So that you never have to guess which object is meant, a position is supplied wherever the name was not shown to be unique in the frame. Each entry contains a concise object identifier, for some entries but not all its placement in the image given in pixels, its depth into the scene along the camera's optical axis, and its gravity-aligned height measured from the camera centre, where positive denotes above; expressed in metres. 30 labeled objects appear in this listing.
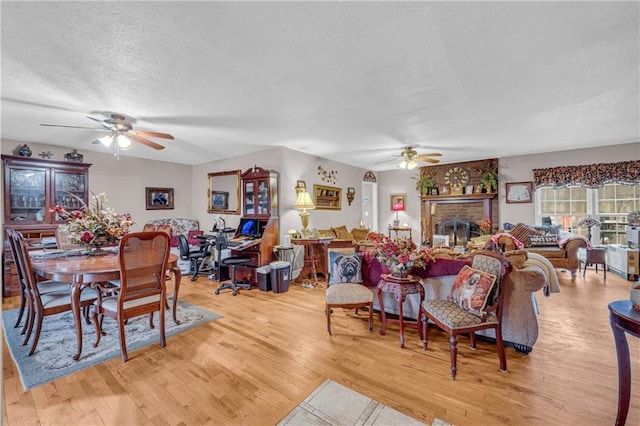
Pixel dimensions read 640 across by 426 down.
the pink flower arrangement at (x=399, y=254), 2.92 -0.43
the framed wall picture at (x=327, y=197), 6.19 +0.31
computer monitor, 5.35 -0.27
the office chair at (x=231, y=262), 4.57 -0.77
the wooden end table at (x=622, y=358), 1.78 -0.91
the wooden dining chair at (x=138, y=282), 2.61 -0.62
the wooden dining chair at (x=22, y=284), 2.80 -0.73
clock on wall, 7.12 +0.80
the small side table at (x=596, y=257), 5.13 -0.86
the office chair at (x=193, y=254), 5.38 -0.72
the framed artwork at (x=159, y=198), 6.23 +0.34
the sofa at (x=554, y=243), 5.14 -0.63
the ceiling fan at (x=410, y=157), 5.45 +0.96
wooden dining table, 2.56 -0.48
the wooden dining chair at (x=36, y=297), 2.71 -0.77
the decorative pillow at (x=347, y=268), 3.39 -0.65
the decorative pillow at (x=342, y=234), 6.06 -0.45
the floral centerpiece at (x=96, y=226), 3.27 -0.12
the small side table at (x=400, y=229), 7.77 -0.48
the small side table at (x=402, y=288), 2.89 -0.75
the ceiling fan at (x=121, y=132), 3.60 +1.03
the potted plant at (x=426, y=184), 7.46 +0.64
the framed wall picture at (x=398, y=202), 7.95 +0.23
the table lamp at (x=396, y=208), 7.93 +0.07
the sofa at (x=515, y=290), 2.67 -0.78
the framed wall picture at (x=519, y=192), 6.34 +0.36
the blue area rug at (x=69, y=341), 2.51 -1.24
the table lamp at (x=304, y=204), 5.25 +0.14
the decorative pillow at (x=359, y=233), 6.47 -0.48
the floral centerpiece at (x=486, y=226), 6.63 -0.37
